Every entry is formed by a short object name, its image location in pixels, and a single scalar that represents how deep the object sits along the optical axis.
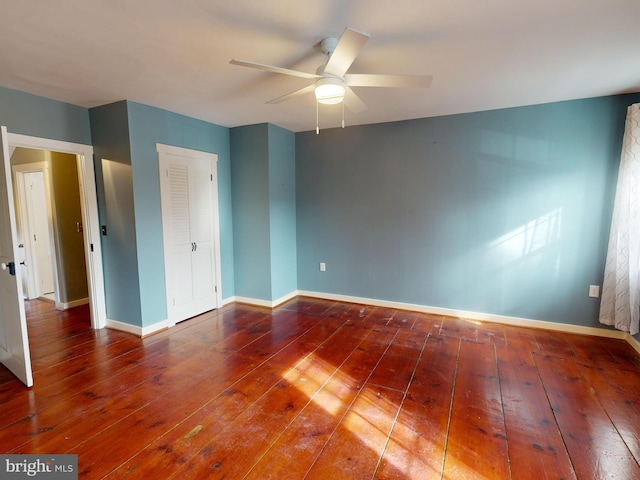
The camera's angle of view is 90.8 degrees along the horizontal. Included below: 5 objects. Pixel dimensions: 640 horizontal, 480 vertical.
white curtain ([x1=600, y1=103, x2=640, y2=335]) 2.84
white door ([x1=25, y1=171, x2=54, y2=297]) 4.61
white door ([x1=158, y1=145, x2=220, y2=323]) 3.57
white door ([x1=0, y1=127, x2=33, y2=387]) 2.28
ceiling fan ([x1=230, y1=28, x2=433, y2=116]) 1.76
